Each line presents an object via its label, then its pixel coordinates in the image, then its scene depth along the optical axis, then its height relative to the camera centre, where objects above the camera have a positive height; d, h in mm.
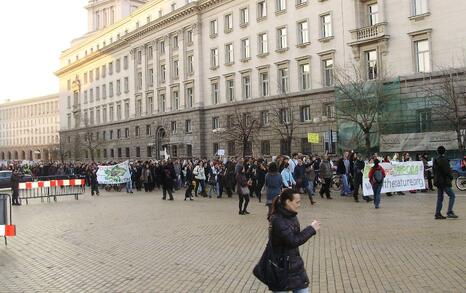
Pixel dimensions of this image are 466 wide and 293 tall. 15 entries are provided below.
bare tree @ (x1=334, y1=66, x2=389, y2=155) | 37750 +3786
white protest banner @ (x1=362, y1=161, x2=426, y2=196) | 21750 -1146
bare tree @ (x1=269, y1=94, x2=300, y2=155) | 46869 +3259
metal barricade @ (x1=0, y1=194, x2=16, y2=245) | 11453 -1258
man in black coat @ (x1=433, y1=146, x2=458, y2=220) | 13641 -799
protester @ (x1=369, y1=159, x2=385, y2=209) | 17266 -1026
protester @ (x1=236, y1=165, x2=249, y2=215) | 16812 -1163
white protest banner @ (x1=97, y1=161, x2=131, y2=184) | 32875 -872
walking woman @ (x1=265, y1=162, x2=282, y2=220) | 14914 -801
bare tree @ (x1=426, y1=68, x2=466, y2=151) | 33781 +3348
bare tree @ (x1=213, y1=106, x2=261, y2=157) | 48875 +2634
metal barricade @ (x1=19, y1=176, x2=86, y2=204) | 25234 -1484
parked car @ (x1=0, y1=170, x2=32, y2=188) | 40906 -1300
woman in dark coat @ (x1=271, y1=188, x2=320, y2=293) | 4820 -839
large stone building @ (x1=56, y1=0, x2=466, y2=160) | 39969 +8886
